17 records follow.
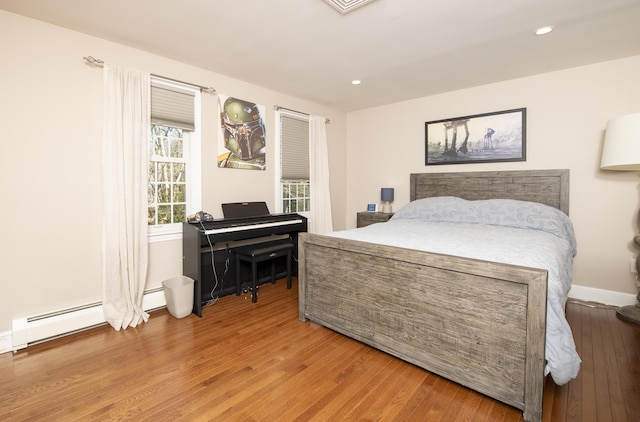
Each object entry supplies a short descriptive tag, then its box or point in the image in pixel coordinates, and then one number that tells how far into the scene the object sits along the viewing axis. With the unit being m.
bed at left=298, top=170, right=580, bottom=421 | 1.50
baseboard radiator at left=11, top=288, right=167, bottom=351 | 2.21
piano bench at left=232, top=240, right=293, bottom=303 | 3.12
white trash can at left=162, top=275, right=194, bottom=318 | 2.70
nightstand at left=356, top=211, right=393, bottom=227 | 4.32
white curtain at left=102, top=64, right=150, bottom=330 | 2.55
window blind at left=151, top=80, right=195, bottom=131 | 2.85
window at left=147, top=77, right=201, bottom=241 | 2.92
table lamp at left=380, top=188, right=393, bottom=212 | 4.45
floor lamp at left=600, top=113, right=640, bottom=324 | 2.47
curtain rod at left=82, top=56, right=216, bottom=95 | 2.47
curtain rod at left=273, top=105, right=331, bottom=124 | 3.93
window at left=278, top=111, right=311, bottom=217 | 4.06
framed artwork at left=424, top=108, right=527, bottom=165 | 3.54
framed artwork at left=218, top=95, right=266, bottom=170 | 3.41
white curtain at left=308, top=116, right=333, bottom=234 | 4.39
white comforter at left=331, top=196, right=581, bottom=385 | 1.49
